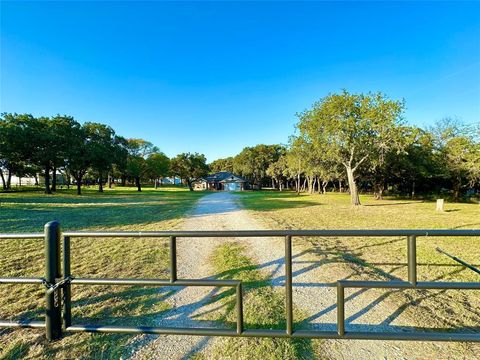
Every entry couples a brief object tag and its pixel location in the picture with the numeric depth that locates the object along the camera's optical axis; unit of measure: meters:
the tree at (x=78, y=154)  27.40
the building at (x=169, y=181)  103.90
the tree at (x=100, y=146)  29.67
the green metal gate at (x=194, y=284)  1.99
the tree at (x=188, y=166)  49.53
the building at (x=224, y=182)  61.91
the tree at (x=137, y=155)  42.44
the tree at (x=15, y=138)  23.55
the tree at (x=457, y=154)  23.86
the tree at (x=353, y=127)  17.34
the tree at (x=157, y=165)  46.50
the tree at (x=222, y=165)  85.66
